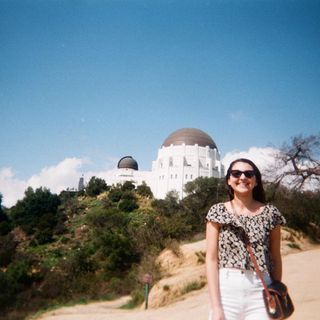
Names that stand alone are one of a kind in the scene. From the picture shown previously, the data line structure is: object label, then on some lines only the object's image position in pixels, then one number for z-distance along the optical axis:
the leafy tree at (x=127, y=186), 47.37
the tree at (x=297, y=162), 13.38
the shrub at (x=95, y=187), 50.62
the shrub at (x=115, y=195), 44.03
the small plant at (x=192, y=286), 10.20
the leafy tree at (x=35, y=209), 37.57
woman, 2.02
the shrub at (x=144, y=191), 46.88
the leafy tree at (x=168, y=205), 35.56
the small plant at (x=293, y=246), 13.43
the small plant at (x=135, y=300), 11.44
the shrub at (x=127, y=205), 39.00
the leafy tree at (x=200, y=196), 26.76
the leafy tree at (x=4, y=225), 37.56
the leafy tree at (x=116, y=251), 19.20
